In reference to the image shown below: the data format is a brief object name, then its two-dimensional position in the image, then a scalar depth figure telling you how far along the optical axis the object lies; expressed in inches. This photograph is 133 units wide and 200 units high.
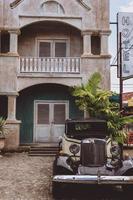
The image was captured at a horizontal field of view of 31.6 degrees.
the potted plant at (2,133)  457.1
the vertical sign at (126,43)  549.4
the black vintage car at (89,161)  216.5
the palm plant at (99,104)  447.5
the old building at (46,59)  500.1
